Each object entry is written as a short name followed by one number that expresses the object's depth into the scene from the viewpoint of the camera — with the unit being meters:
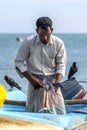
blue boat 7.86
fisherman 8.66
